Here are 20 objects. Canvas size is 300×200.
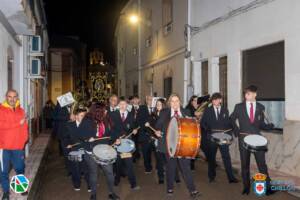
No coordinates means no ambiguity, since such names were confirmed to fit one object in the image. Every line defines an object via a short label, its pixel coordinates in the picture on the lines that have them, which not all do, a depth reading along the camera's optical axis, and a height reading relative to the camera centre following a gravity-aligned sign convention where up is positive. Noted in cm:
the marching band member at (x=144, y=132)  765 -90
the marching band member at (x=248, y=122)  585 -51
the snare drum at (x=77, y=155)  632 -119
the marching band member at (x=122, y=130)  633 -72
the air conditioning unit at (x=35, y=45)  1117 +173
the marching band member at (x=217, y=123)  665 -60
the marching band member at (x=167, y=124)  574 -53
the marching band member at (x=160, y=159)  685 -139
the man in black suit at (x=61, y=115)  868 -58
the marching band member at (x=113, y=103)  769 -20
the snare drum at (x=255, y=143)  555 -84
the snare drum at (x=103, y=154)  540 -101
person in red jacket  556 -72
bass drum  538 -73
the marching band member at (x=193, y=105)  847 -28
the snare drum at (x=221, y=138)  644 -88
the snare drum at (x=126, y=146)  623 -101
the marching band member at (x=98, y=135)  559 -71
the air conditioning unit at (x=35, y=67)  1118 +96
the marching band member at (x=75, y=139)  658 -93
